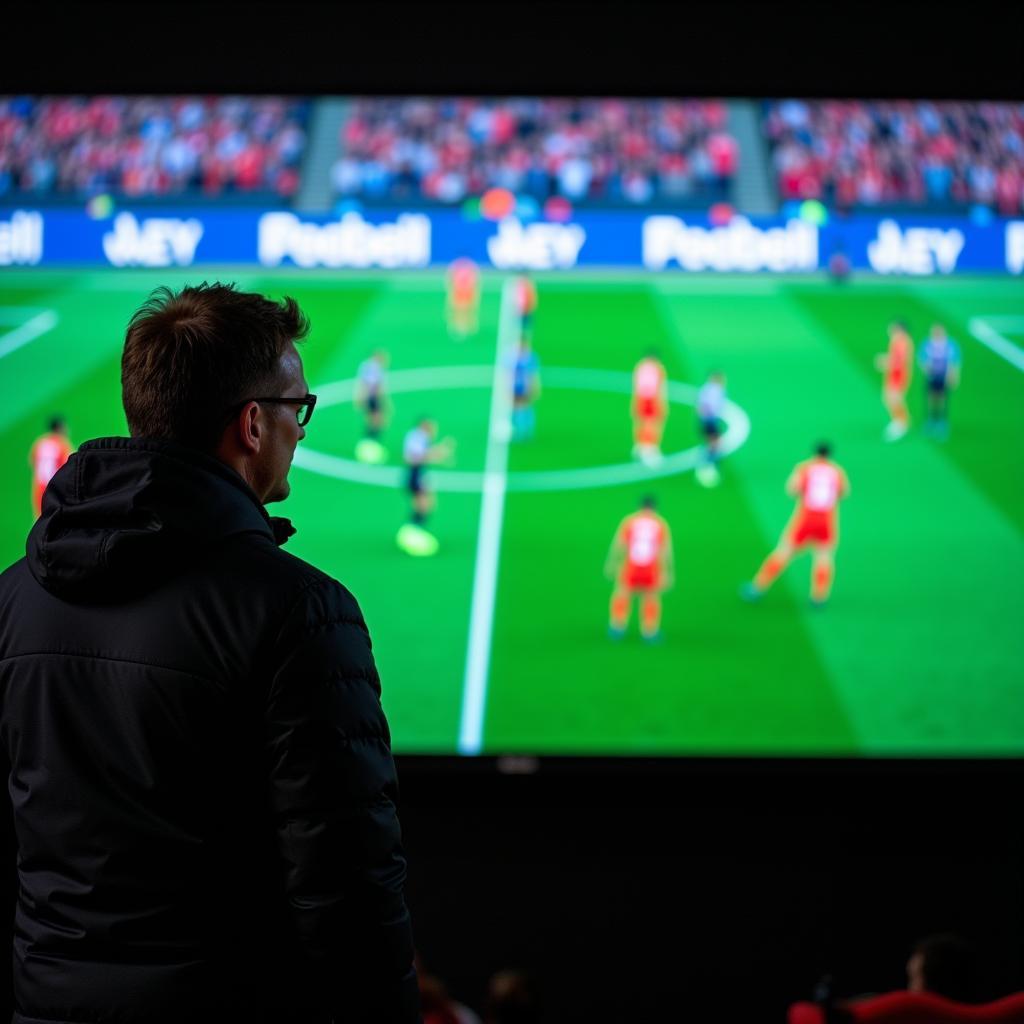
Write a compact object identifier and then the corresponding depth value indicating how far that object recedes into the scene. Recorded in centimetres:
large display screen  477
